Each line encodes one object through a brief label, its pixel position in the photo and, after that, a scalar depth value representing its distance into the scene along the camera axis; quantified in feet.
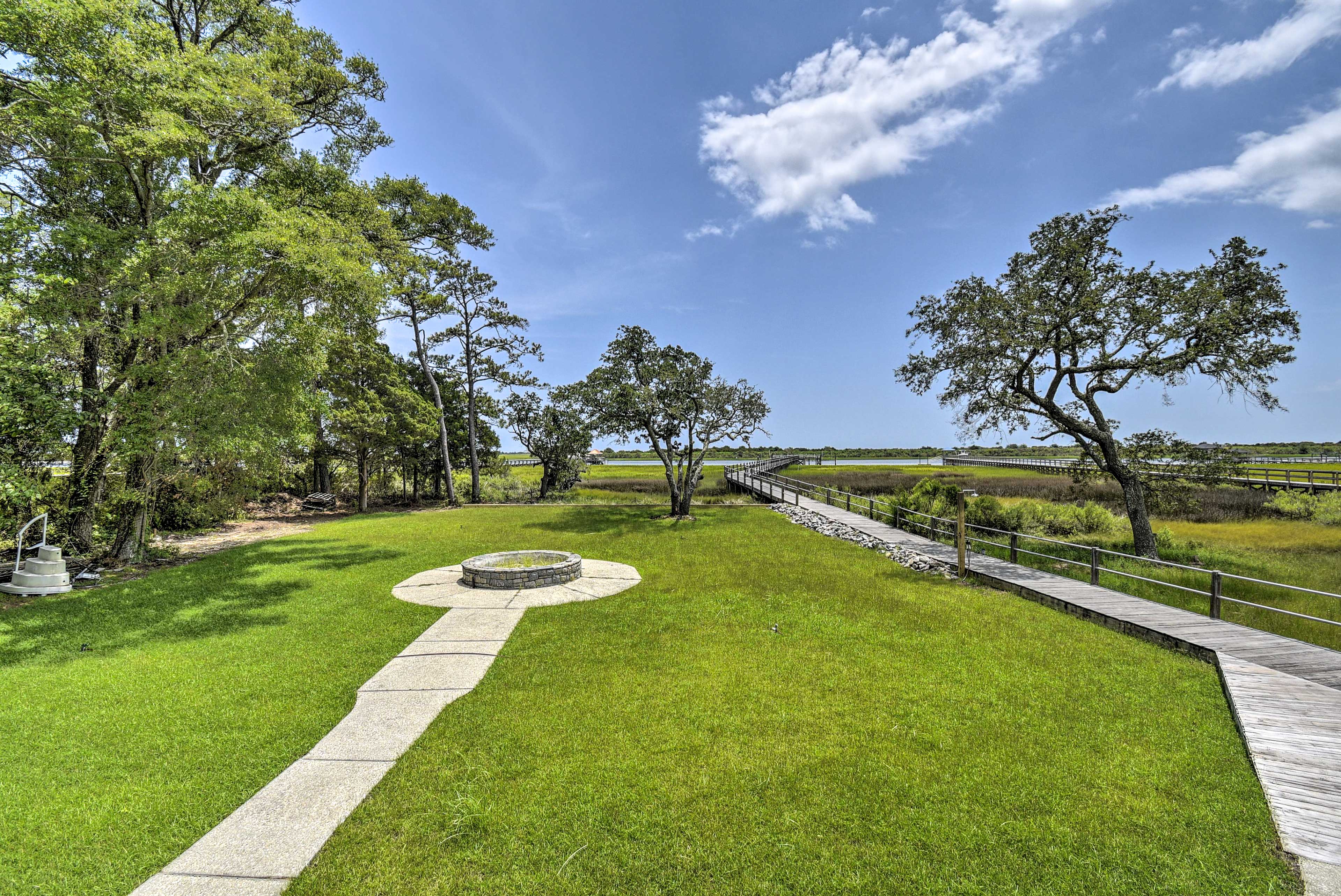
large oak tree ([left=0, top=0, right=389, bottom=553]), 31.89
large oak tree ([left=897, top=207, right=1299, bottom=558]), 44.06
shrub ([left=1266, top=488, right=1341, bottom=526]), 61.52
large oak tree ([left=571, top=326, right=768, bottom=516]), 68.59
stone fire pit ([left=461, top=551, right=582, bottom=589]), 34.35
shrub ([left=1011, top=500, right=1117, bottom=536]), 61.16
